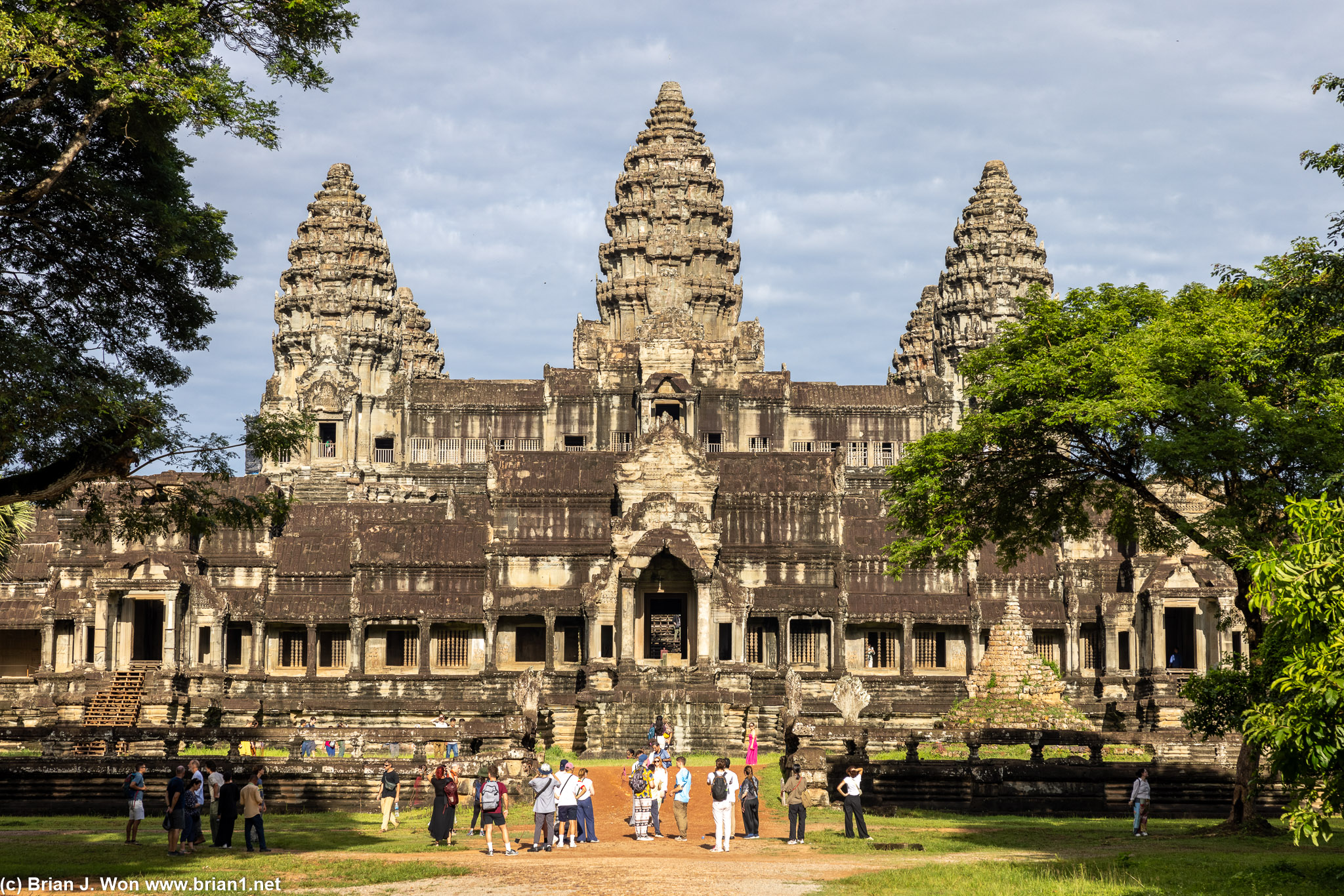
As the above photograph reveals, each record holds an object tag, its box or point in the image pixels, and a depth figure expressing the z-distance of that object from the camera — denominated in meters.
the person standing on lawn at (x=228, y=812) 25.94
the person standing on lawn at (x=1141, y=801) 28.31
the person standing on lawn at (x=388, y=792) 28.58
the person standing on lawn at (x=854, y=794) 26.50
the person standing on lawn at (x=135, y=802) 26.25
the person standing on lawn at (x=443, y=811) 25.94
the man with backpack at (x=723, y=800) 24.95
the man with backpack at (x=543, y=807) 25.47
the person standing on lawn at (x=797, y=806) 26.14
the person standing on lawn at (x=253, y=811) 25.25
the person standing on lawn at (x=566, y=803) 26.06
